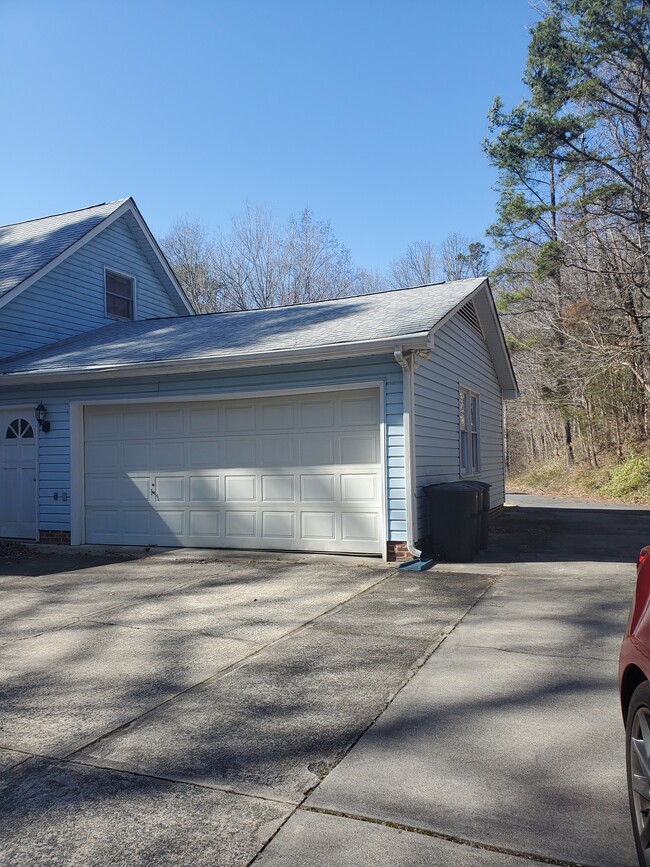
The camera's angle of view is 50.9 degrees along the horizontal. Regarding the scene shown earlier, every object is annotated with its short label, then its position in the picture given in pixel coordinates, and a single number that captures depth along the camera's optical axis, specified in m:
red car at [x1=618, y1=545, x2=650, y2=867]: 2.43
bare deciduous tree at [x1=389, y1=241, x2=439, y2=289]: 38.78
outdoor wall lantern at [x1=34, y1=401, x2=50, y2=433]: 11.43
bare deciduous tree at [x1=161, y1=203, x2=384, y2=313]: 34.31
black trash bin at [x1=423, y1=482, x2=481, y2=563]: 9.31
